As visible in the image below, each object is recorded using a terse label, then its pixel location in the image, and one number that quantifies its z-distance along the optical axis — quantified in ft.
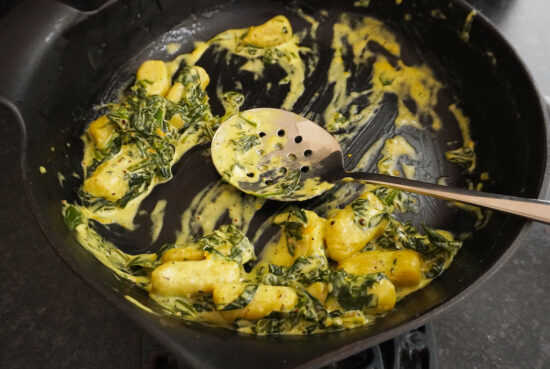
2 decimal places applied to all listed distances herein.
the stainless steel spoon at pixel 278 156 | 1.16
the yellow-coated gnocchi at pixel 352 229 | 1.07
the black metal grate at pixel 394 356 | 1.02
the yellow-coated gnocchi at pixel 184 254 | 1.05
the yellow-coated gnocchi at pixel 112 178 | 1.14
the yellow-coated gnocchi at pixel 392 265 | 1.02
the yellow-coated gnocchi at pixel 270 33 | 1.38
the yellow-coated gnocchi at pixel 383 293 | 0.97
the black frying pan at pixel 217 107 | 0.92
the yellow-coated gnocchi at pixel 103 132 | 1.21
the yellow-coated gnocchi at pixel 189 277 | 0.99
